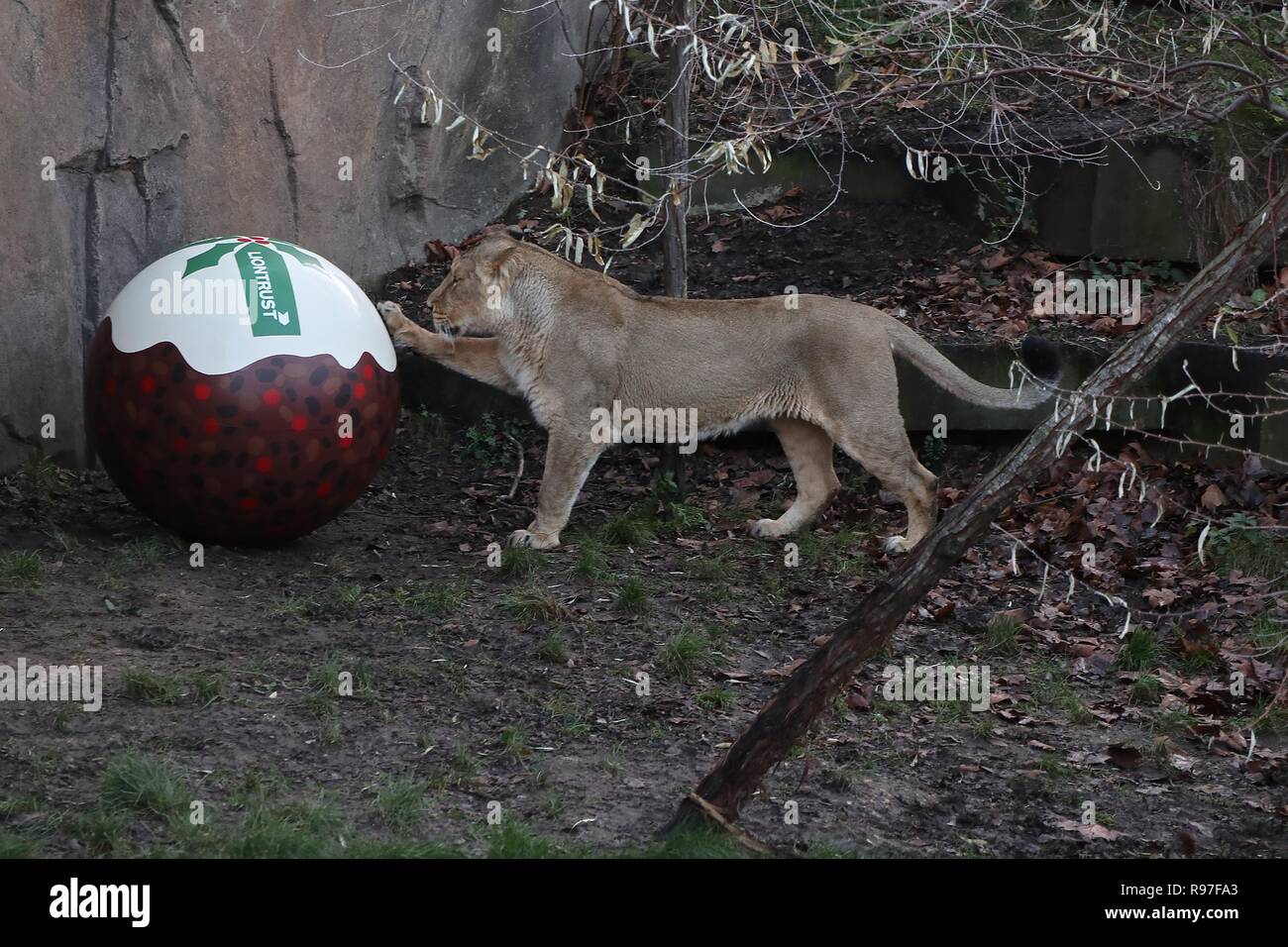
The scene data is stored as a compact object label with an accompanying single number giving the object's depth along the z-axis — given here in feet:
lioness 24.35
